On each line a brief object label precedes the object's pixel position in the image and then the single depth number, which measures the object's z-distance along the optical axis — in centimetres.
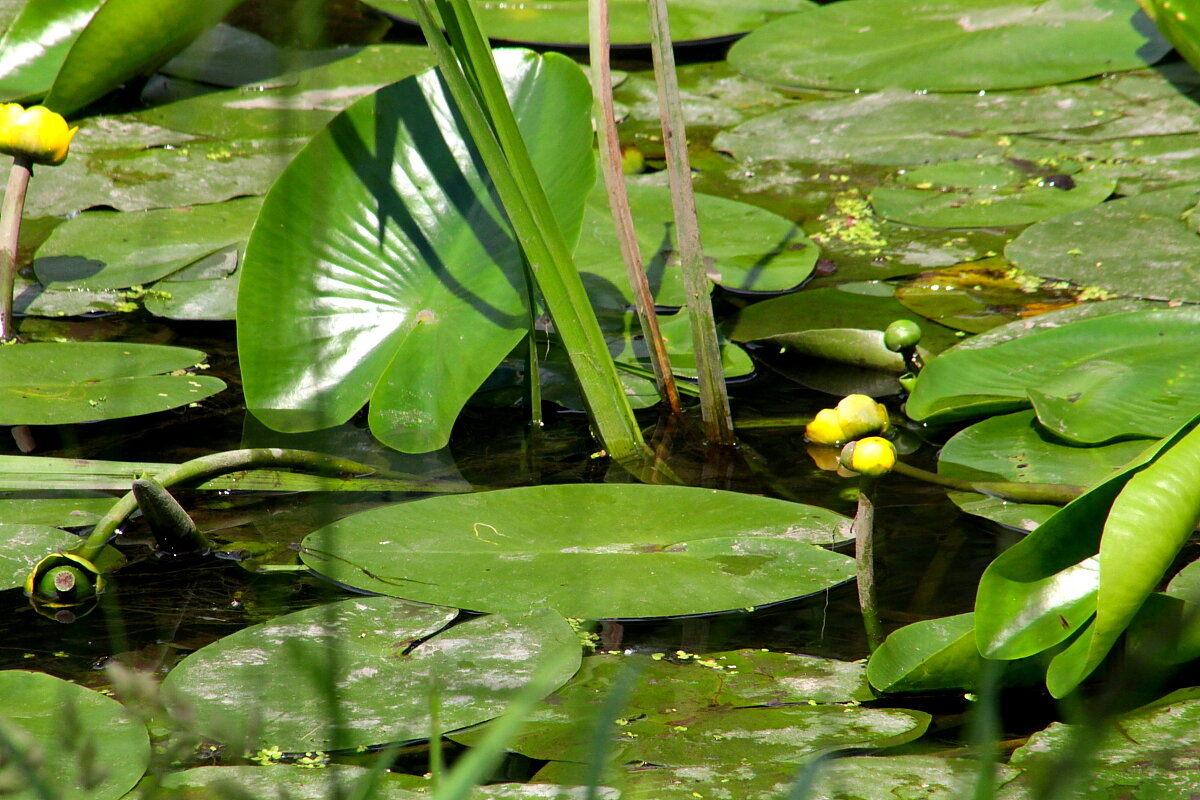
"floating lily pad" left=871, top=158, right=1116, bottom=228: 770
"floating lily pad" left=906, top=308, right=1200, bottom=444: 735
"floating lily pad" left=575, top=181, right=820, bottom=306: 759
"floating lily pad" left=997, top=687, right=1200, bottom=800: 707
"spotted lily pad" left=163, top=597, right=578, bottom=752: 713
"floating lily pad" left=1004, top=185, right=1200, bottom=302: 754
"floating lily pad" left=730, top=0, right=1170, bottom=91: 930
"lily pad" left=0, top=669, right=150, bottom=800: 708
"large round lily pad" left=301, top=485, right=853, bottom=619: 723
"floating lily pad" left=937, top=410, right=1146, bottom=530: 732
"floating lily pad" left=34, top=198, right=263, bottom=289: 758
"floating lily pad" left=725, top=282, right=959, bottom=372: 750
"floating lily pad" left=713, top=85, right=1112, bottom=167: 821
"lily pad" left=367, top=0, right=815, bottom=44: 1006
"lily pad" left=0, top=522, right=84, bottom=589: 724
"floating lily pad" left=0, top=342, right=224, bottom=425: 737
